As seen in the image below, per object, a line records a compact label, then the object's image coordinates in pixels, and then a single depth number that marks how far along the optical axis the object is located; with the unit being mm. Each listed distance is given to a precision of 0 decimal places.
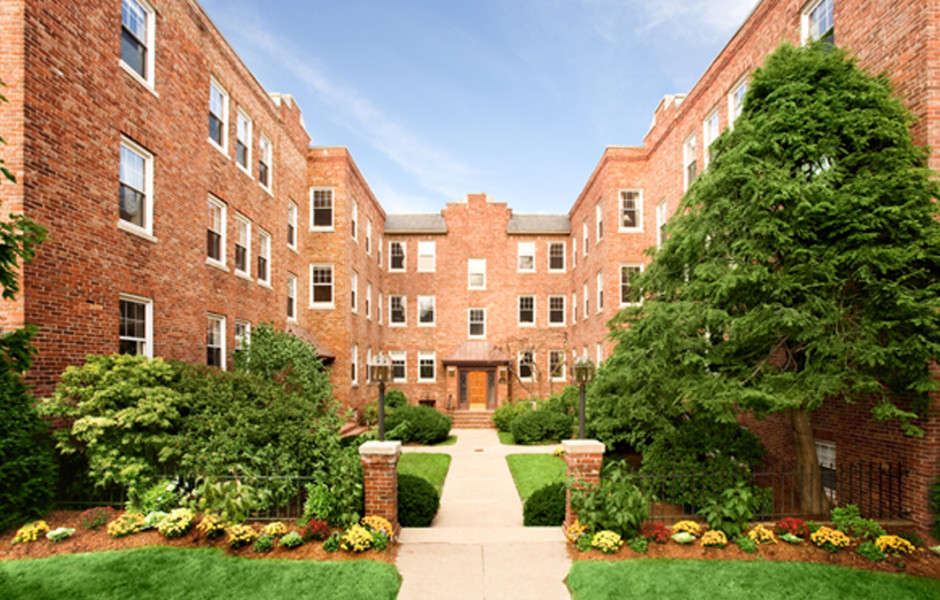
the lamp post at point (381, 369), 9281
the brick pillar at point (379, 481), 7852
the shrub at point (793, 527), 7430
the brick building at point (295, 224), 8156
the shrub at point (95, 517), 7562
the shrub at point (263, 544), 7180
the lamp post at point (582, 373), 8742
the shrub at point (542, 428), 19078
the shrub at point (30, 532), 7004
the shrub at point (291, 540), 7246
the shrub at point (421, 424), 19094
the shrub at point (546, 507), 8750
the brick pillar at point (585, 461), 7961
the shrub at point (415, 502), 8750
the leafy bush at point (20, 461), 7020
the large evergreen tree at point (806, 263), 6957
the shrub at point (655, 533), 7484
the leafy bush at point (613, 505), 7551
